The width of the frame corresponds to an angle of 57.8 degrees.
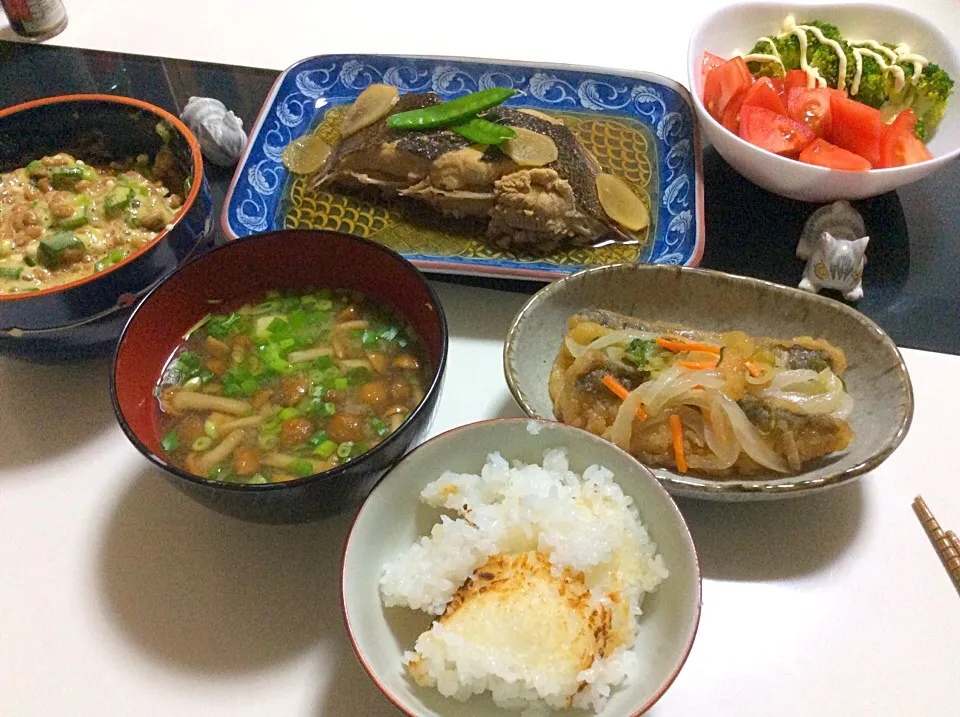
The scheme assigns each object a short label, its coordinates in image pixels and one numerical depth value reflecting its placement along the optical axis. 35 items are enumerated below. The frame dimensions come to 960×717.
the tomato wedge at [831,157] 0.43
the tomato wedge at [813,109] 0.46
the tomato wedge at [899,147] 0.45
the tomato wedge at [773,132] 0.45
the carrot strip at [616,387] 0.36
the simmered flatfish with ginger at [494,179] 0.45
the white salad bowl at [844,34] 0.43
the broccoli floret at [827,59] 0.49
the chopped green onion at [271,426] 0.35
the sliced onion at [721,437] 0.34
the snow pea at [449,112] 0.48
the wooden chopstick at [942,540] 0.34
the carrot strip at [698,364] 0.36
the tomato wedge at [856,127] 0.45
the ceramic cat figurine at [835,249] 0.41
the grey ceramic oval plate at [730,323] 0.36
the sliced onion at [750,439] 0.34
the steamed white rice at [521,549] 0.28
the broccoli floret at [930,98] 0.48
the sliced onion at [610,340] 0.37
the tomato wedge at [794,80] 0.49
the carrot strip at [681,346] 0.37
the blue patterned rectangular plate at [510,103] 0.44
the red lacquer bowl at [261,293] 0.30
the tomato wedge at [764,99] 0.47
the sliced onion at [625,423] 0.35
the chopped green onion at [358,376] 0.36
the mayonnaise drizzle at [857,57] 0.48
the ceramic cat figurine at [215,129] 0.48
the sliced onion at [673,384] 0.35
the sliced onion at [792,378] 0.36
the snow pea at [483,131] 0.46
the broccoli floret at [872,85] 0.49
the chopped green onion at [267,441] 0.34
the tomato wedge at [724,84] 0.48
